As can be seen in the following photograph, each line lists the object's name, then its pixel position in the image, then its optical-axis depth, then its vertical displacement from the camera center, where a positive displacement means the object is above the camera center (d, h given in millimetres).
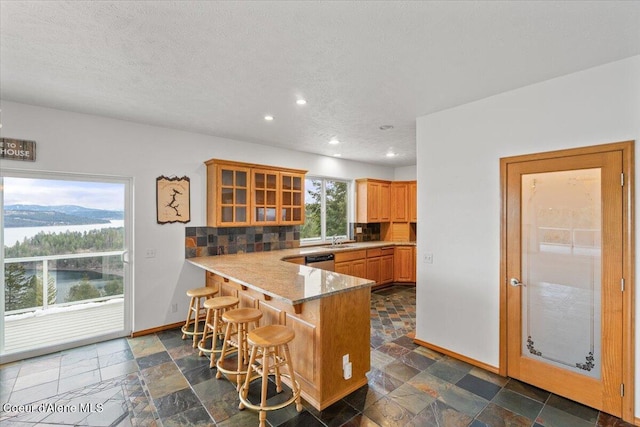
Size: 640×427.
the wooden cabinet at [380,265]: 5676 -1010
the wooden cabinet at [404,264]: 6105 -1039
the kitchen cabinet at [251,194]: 4102 +281
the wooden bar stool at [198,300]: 3340 -1031
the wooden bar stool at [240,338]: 2549 -1134
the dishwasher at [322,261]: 4656 -760
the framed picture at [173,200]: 3830 +182
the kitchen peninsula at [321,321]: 2309 -909
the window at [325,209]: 5793 +82
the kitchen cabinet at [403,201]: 6590 +265
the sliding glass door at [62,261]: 3102 -536
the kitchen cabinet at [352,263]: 5121 -878
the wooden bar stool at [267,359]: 2121 -1111
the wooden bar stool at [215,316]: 2912 -1062
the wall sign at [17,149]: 2920 +640
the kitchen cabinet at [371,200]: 6164 +269
